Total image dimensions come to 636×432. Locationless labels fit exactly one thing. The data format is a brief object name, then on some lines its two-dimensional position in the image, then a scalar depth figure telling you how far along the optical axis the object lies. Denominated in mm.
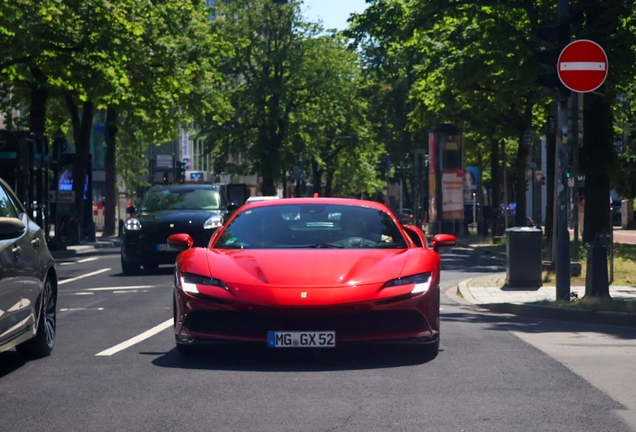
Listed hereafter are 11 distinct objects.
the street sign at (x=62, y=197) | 37656
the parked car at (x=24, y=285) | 8969
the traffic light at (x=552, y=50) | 16094
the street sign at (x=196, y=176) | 76000
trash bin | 19281
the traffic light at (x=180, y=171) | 54594
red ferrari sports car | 9695
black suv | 23438
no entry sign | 15828
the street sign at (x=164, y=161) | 64538
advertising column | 49750
